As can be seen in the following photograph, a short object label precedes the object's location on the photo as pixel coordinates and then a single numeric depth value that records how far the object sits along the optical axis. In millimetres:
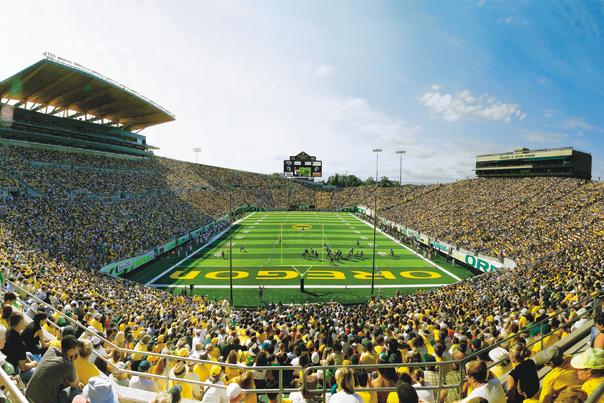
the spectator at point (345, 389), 3316
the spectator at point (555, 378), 3510
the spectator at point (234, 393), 3666
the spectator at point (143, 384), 4789
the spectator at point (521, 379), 3715
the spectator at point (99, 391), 3445
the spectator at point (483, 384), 3492
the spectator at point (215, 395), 4273
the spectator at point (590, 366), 2967
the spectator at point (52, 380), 3430
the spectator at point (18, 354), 4359
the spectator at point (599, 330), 3969
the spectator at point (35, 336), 5020
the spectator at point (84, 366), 4648
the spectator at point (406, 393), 3029
